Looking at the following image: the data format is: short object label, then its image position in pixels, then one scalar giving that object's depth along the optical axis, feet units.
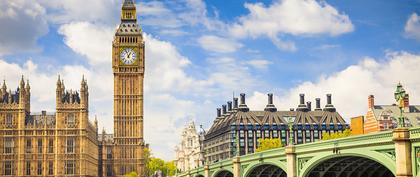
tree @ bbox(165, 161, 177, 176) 569.23
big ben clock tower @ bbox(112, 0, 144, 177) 480.64
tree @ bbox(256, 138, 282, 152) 370.47
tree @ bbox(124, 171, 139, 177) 447.06
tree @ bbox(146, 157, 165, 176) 535.60
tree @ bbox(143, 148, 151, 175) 503.94
